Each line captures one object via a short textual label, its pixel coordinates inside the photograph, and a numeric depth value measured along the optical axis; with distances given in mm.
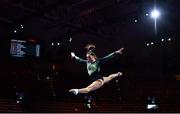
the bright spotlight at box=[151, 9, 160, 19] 12730
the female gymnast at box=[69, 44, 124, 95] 9672
